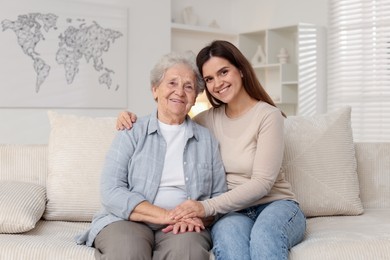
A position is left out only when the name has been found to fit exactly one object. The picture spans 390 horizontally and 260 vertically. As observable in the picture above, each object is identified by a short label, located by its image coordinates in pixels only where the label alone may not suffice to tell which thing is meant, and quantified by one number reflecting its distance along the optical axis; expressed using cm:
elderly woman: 190
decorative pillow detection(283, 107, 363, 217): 254
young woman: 191
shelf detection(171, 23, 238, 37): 569
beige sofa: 203
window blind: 497
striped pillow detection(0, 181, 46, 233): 210
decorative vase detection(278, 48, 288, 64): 564
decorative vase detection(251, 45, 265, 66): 591
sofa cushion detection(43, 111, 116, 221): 237
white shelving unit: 528
